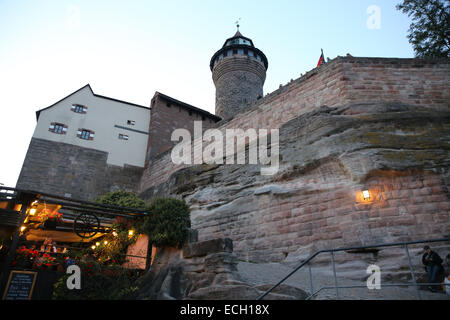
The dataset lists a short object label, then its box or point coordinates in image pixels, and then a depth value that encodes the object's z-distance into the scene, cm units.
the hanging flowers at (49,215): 778
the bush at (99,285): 607
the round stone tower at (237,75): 2531
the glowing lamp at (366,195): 773
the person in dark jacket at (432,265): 593
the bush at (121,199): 1066
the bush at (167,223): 682
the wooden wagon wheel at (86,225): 762
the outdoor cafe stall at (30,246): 588
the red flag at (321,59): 1828
